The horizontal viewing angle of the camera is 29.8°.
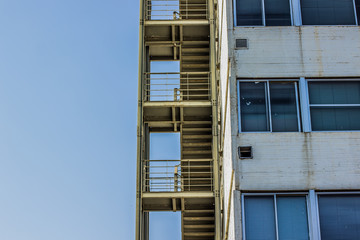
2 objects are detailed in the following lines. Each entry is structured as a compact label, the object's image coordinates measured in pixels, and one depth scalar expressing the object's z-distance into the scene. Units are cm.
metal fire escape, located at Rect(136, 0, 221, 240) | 2303
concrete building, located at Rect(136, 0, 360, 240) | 1513
